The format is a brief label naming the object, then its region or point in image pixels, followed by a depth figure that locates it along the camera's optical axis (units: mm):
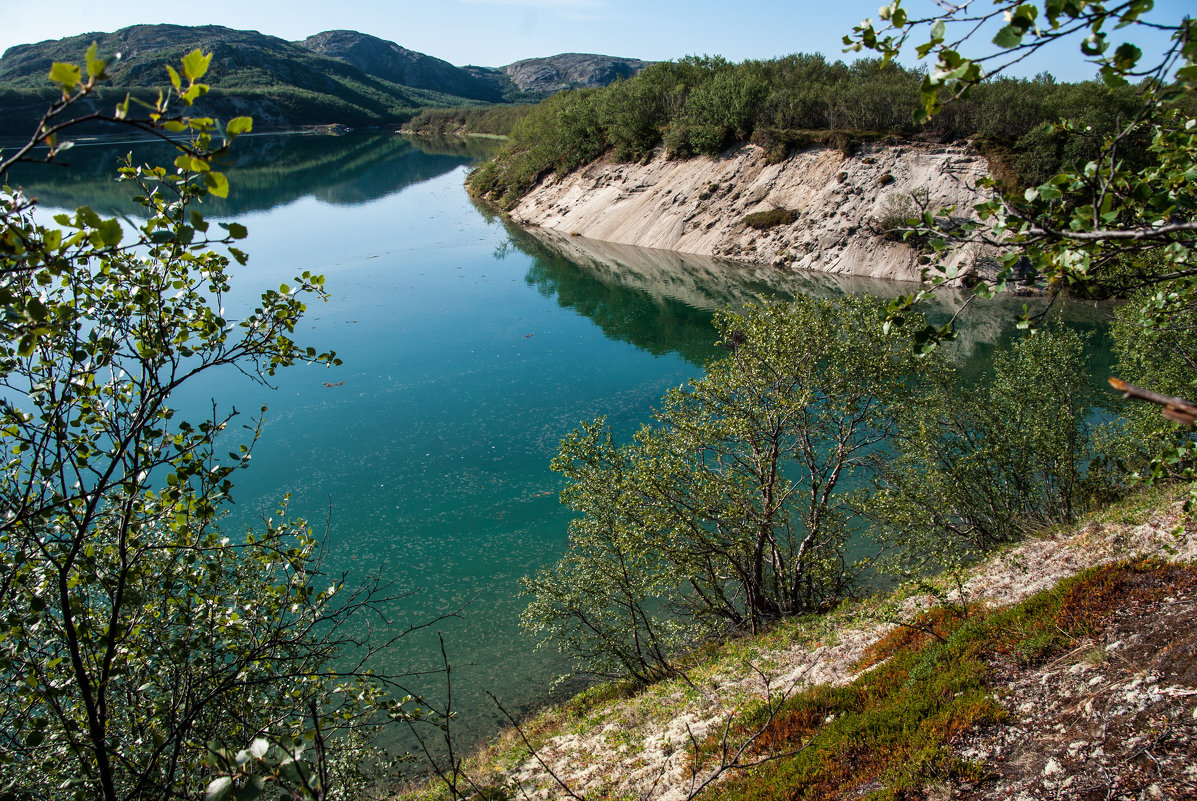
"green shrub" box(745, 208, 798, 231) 57719
